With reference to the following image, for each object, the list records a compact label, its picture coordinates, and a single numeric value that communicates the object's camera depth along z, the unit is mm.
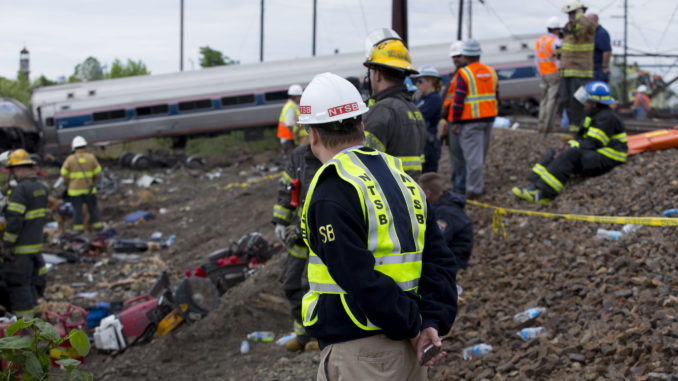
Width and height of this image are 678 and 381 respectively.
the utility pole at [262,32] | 40656
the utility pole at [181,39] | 41000
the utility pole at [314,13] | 40688
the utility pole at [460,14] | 32125
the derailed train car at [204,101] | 23359
